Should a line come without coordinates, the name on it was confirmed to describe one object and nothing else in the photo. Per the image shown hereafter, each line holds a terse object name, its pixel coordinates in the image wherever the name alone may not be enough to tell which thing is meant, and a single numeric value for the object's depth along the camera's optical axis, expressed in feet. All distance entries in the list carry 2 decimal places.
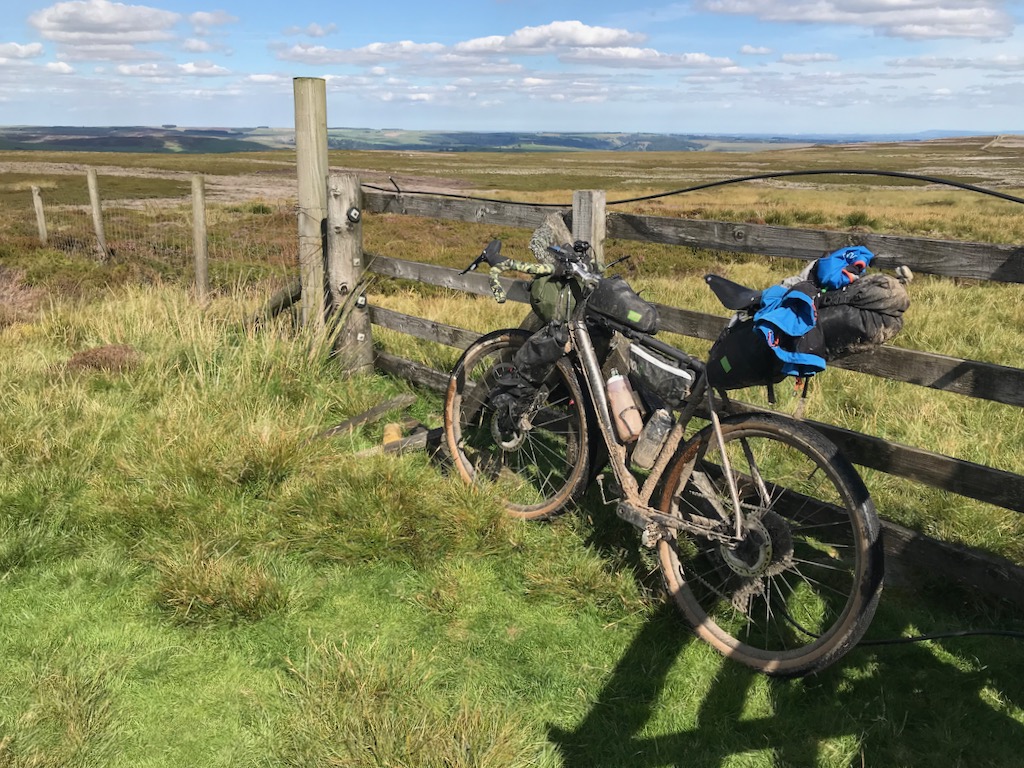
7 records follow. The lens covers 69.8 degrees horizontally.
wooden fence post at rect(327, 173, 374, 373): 20.02
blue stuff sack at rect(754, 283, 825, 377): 9.15
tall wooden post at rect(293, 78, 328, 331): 19.79
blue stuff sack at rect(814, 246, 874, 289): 9.43
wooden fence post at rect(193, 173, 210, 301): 33.42
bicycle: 9.96
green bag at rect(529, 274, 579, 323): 12.83
